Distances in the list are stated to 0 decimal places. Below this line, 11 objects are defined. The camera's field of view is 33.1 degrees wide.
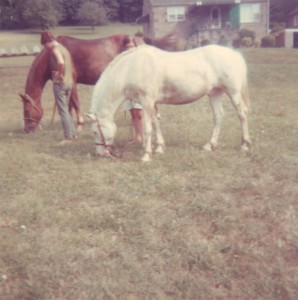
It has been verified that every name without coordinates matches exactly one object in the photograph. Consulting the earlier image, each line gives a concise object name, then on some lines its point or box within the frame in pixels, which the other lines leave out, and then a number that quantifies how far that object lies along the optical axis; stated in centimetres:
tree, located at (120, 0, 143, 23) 7450
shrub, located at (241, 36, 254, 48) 4571
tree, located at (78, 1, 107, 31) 6625
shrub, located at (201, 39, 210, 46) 4592
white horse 871
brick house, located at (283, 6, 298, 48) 4612
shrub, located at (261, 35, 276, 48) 4566
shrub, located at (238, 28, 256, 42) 4762
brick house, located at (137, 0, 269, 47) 5141
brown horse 1149
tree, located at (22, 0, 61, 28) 5902
